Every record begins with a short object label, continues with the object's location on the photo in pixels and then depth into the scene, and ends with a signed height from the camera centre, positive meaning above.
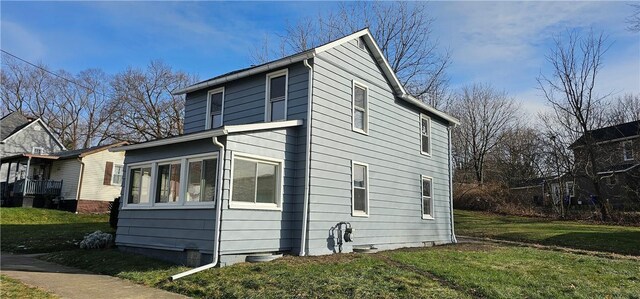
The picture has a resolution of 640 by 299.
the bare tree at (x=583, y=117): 27.16 +6.93
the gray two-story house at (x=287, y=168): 9.20 +1.14
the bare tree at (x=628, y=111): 34.44 +9.03
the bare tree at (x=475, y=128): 40.88 +8.73
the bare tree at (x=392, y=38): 25.30 +10.61
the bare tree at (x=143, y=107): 37.75 +9.21
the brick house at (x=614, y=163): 28.94 +4.27
